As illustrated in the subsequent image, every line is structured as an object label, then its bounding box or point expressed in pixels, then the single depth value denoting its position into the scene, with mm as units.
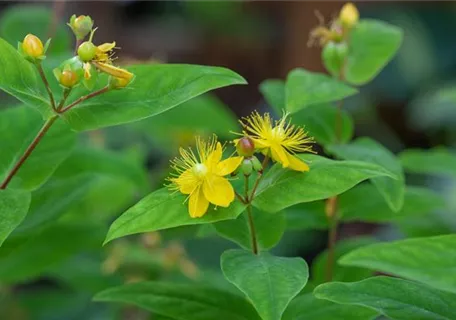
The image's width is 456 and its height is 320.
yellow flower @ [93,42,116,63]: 649
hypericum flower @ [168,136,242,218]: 632
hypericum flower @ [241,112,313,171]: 642
